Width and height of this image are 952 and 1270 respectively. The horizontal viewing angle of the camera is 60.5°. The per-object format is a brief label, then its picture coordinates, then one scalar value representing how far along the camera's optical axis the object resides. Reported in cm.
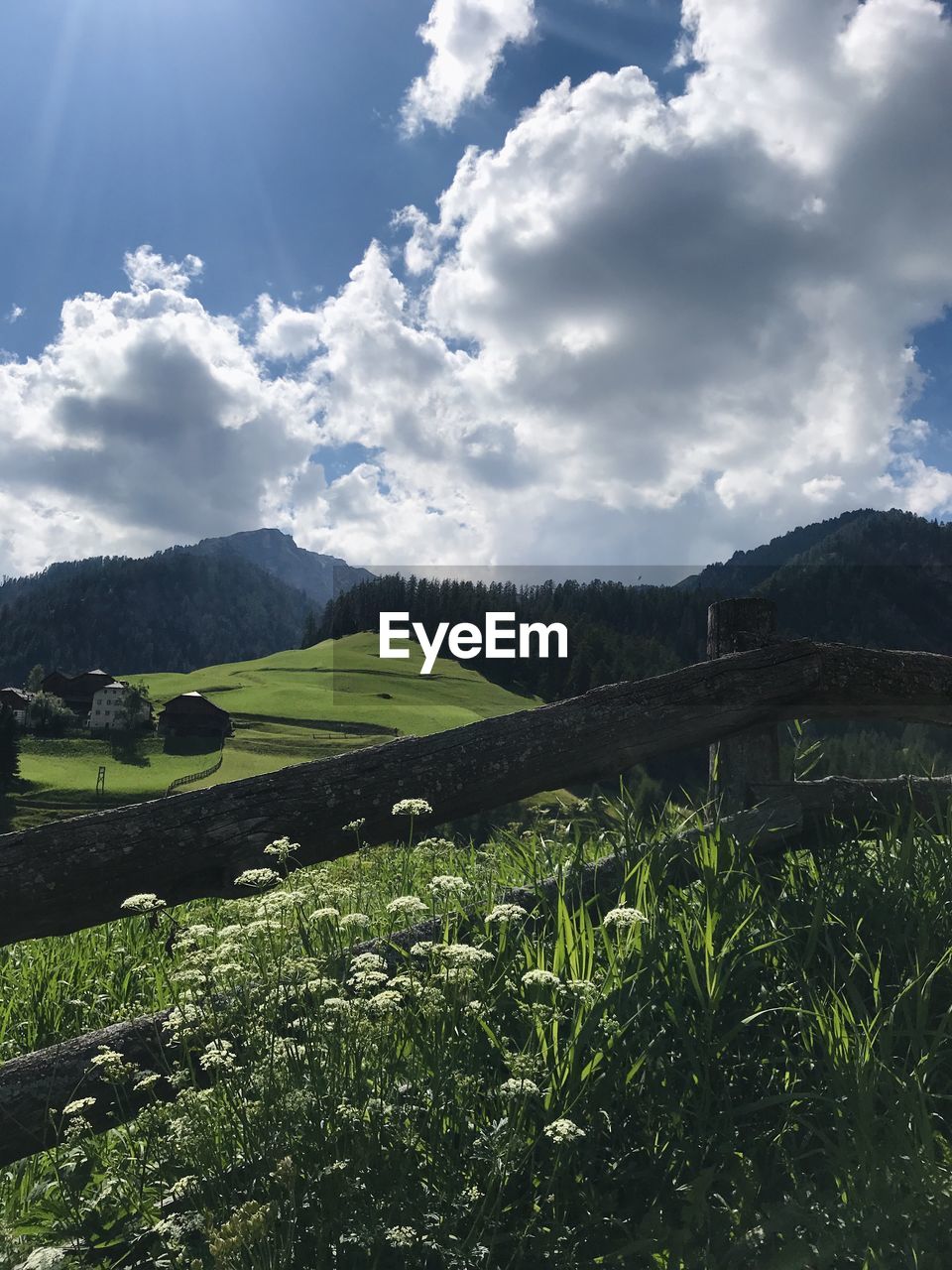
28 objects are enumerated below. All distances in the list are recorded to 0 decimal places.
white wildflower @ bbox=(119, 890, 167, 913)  297
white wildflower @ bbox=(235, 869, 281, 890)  302
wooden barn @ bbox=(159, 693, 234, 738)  12412
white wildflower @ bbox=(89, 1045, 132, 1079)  257
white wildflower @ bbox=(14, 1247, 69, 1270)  211
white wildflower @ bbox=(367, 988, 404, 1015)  236
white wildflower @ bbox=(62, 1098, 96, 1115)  249
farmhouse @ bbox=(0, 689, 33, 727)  13151
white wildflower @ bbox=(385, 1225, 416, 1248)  196
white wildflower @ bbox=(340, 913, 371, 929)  276
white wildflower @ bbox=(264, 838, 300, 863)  308
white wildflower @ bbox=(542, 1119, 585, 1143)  211
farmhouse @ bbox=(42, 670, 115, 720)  14675
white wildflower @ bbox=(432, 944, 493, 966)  239
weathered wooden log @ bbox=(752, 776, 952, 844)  450
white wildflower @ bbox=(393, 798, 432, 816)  324
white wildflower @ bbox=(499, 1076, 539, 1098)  214
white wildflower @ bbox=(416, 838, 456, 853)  514
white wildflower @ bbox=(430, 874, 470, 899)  284
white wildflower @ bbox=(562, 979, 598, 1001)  243
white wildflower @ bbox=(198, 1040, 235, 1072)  234
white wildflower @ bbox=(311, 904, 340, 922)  274
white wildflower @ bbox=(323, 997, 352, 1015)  234
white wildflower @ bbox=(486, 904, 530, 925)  276
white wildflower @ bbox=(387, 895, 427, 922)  272
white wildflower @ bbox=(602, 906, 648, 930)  265
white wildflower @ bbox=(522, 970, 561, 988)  235
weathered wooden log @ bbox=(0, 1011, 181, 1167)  299
